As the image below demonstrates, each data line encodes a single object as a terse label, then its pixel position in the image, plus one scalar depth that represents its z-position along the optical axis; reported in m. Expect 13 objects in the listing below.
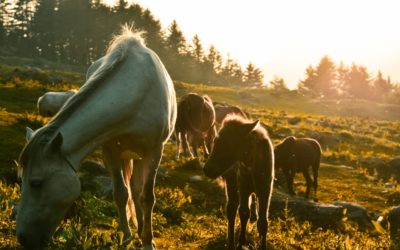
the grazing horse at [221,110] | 20.63
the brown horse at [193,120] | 16.91
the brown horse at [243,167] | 6.36
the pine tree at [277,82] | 119.76
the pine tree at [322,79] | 109.38
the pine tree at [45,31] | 94.00
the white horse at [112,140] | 4.27
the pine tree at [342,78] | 112.50
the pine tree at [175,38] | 95.00
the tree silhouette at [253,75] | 119.62
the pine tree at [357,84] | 112.00
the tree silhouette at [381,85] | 116.32
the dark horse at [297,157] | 14.29
